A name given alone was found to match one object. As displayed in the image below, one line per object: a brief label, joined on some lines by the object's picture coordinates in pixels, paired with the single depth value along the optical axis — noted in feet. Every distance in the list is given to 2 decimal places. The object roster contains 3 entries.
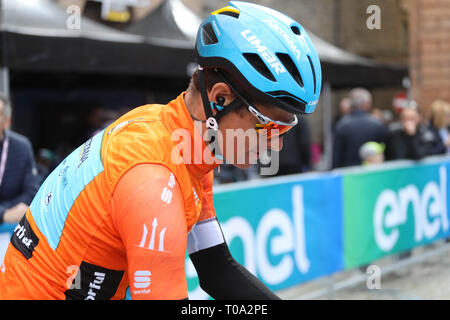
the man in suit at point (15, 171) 27.55
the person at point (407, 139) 47.78
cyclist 9.22
